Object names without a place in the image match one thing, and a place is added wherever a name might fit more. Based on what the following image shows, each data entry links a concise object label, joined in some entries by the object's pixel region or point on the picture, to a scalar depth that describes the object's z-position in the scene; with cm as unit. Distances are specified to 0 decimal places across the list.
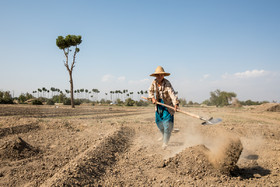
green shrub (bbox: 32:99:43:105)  3284
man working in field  524
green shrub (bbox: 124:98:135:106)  4819
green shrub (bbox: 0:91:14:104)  3069
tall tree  2578
